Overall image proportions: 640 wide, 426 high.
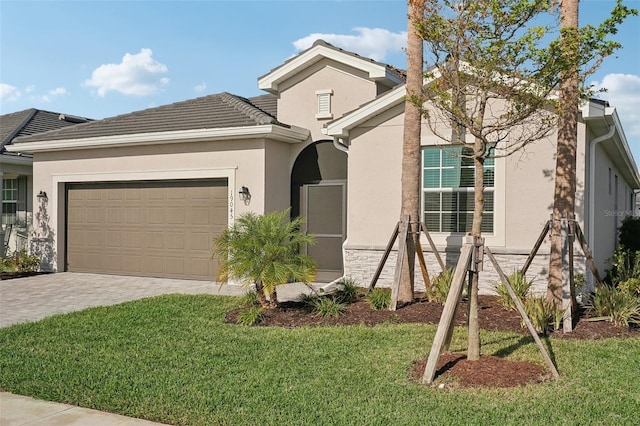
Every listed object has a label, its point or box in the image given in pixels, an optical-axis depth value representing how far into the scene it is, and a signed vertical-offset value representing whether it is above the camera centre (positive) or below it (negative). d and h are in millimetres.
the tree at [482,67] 6035 +1572
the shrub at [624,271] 9273 -884
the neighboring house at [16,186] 16812 +683
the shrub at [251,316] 8481 -1544
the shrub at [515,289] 8883 -1165
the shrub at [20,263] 15156 -1420
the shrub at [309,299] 9297 -1404
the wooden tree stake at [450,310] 5828 -994
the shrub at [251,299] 9555 -1441
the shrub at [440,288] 9367 -1213
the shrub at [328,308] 8797 -1461
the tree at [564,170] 8234 +665
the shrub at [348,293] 9812 -1385
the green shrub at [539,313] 7578 -1304
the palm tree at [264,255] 8695 -665
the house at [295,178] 10789 +759
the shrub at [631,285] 8695 -1045
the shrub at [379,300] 9283 -1388
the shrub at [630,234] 15781 -491
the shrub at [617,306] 8047 -1267
